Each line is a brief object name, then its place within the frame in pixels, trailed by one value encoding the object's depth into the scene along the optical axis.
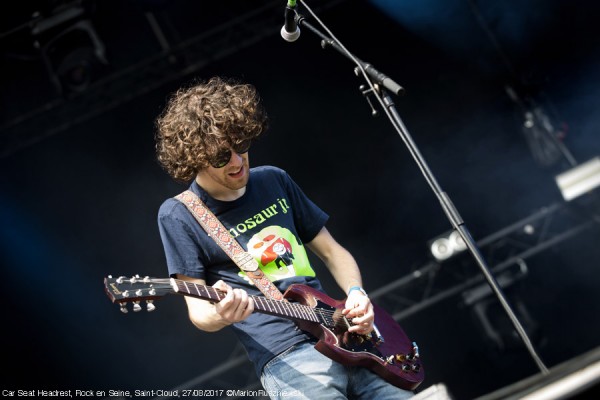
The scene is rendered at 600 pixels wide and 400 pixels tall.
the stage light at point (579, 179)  6.48
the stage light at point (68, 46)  5.65
